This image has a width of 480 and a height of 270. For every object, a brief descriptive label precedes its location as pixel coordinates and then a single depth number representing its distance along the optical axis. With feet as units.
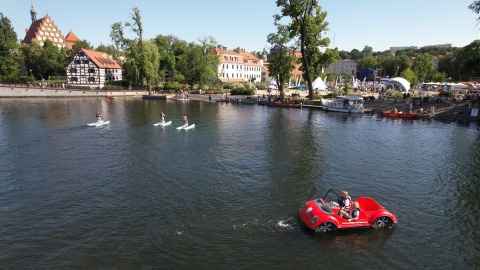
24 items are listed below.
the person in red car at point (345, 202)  55.73
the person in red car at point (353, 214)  53.83
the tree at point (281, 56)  229.86
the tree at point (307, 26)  195.93
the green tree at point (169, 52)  325.62
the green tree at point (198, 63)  280.92
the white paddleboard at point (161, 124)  140.36
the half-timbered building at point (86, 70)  290.15
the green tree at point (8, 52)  291.83
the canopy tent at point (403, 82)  210.79
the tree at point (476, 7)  154.52
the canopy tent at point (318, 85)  223.51
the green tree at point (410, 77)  314.35
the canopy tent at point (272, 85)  285.72
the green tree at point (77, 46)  358.80
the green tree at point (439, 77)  372.13
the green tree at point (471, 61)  186.70
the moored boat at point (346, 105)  183.25
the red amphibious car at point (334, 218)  52.19
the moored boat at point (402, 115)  163.12
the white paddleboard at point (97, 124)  136.98
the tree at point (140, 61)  262.67
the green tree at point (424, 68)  372.40
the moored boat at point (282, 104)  212.37
